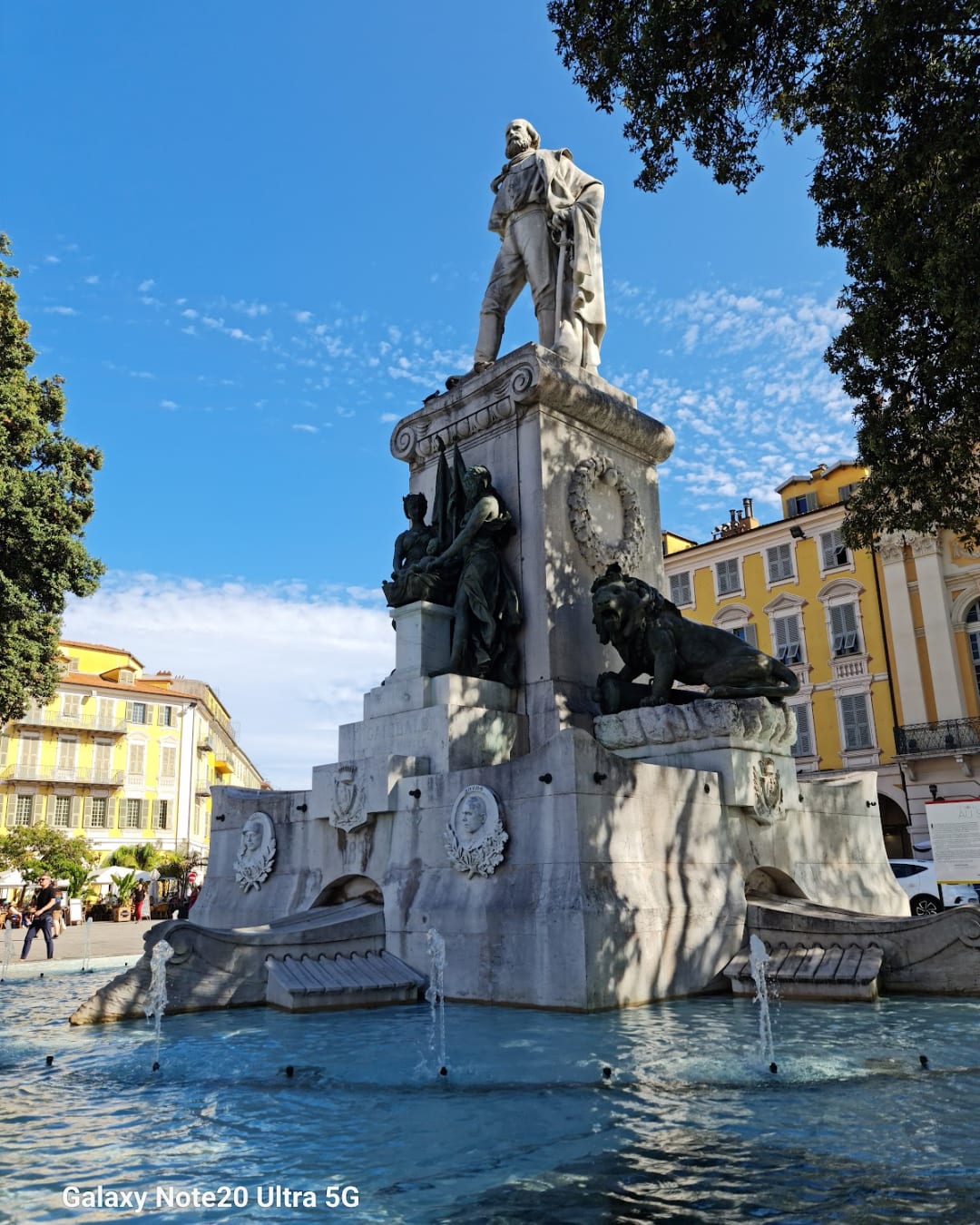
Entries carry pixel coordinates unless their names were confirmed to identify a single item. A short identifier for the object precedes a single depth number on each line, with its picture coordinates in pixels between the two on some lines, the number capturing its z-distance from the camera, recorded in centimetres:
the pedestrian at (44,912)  1565
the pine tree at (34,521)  1934
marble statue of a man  1228
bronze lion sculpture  930
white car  1969
